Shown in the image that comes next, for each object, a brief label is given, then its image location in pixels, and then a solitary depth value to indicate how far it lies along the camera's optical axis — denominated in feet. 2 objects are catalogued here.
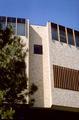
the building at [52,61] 53.67
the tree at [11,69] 38.96
